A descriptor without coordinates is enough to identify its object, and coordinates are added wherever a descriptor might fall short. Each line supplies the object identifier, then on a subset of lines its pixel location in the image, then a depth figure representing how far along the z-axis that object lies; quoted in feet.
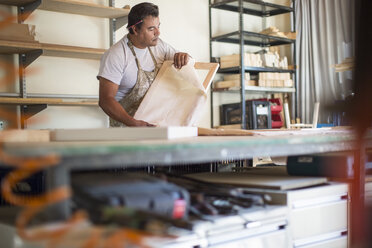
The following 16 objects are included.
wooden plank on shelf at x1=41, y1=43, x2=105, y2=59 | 13.10
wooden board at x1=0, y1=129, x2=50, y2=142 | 4.04
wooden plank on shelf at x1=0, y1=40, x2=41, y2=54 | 12.11
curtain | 19.20
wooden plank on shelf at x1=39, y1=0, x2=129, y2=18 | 13.36
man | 8.83
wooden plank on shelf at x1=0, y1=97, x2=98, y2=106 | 12.21
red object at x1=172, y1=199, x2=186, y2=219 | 3.49
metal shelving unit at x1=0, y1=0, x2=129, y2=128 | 12.54
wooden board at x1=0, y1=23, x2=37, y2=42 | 12.14
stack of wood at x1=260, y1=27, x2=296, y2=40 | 19.01
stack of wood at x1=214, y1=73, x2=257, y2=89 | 18.16
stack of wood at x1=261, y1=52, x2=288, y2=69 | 19.19
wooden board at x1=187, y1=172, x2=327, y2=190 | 4.64
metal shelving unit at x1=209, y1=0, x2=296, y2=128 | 17.99
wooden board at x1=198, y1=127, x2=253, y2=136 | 5.12
